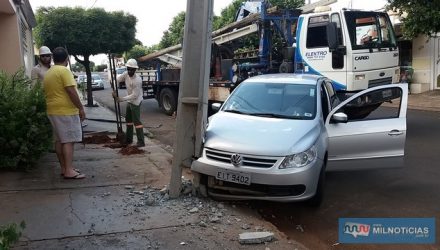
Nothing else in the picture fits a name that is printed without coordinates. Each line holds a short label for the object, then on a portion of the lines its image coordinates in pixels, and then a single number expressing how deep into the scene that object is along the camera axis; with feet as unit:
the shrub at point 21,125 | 20.01
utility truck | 32.07
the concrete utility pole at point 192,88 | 17.79
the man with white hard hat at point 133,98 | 27.89
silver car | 16.88
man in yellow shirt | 19.29
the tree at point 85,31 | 50.96
